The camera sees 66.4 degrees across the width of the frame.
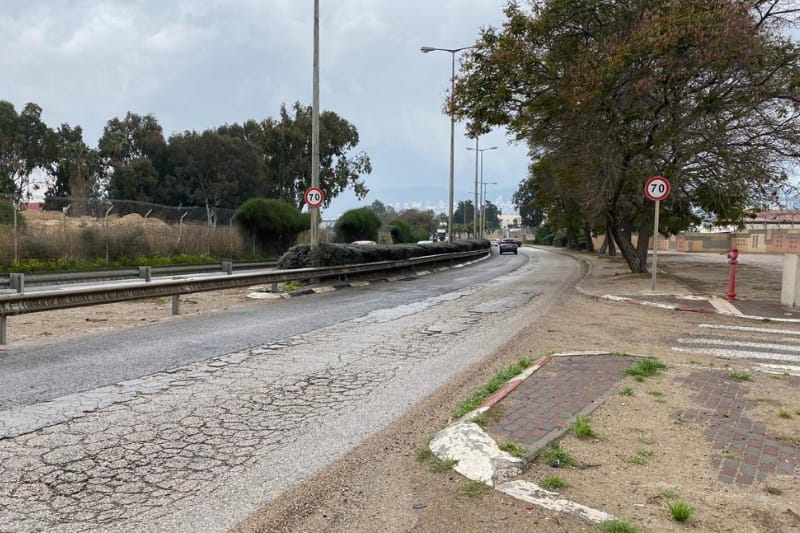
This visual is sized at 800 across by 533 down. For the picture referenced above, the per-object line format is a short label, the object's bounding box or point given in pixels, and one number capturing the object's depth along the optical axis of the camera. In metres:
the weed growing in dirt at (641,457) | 4.17
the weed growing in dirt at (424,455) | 4.44
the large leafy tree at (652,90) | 15.74
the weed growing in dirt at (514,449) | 4.18
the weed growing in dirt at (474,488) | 3.79
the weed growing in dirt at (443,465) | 4.18
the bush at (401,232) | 51.09
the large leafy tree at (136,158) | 61.66
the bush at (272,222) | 34.88
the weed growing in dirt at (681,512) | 3.36
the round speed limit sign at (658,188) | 15.17
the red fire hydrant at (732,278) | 14.72
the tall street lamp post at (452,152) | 31.08
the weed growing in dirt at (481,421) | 4.79
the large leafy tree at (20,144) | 58.31
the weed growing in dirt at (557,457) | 4.11
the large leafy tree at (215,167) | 64.31
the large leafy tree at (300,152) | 56.41
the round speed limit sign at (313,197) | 17.77
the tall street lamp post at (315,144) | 18.25
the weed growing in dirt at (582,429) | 4.60
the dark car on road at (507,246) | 55.94
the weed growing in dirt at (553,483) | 3.77
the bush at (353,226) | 40.75
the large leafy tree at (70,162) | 61.84
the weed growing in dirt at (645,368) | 6.44
